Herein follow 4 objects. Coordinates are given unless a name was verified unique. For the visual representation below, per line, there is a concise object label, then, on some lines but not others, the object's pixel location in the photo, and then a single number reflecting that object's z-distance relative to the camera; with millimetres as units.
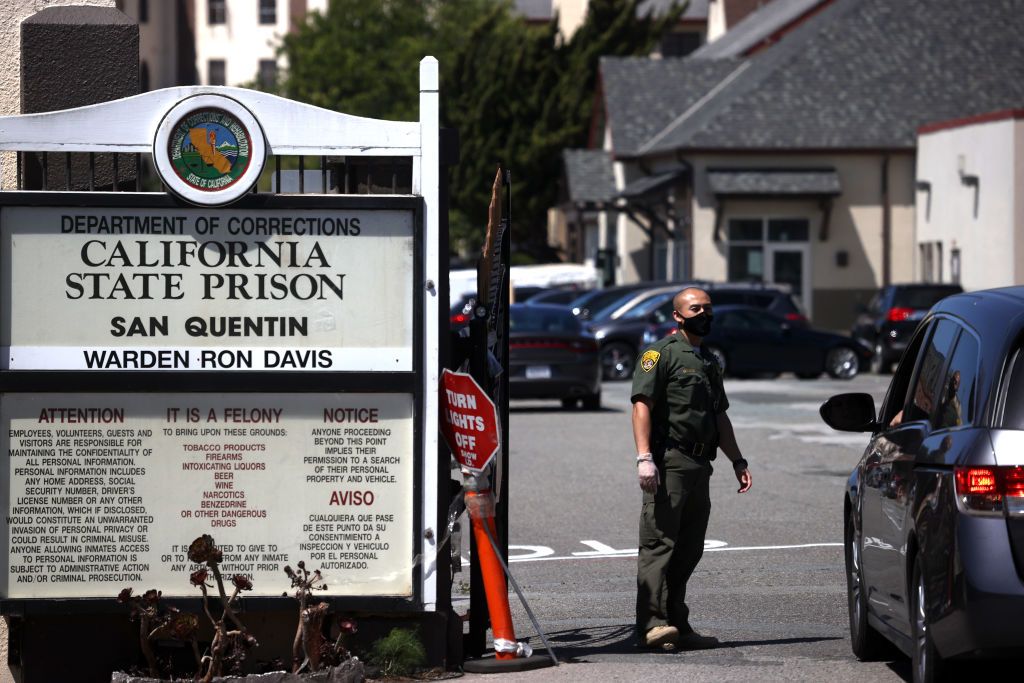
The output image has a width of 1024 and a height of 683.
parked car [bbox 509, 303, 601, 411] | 47375
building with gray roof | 96000
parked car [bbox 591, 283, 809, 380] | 62656
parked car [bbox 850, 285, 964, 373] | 65750
